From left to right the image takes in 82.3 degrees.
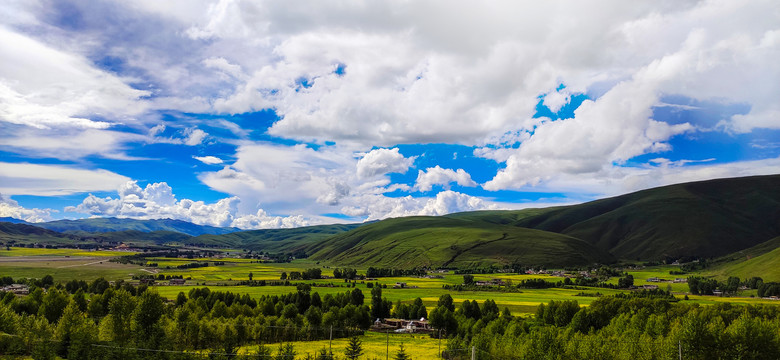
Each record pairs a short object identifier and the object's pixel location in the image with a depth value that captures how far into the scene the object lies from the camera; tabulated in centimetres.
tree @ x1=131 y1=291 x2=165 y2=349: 10412
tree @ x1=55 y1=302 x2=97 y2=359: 8426
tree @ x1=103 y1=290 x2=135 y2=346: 10075
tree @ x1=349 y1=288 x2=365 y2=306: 17019
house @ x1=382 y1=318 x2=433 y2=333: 14825
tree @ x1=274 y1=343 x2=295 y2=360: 7372
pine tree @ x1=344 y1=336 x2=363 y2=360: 8668
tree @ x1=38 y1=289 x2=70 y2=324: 12038
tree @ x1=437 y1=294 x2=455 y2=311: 16468
